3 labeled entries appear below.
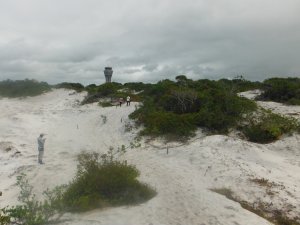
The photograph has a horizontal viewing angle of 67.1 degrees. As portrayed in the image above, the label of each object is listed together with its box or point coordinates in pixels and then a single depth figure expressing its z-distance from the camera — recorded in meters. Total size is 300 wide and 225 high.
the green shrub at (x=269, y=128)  11.77
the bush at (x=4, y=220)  5.46
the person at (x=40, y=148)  10.26
